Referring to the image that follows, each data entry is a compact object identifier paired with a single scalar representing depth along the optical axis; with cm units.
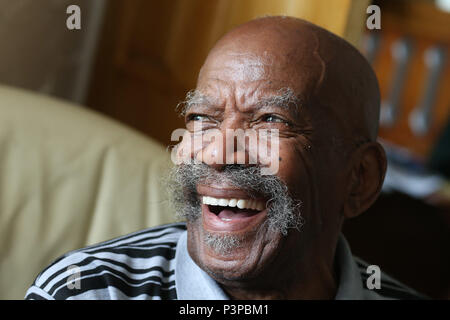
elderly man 95
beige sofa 131
